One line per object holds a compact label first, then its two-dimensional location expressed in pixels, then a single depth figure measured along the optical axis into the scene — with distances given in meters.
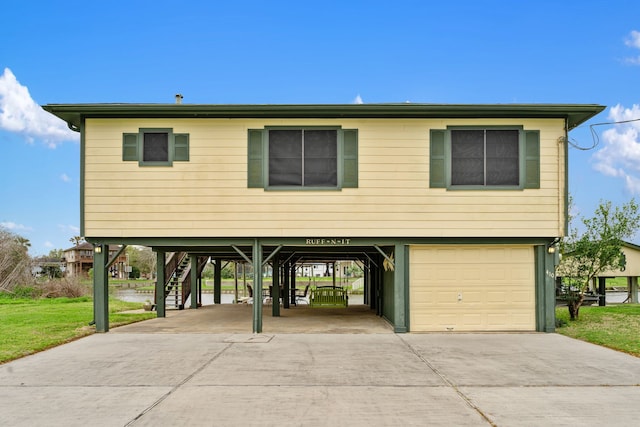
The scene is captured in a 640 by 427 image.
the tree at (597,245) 13.09
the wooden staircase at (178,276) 18.64
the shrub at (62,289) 25.14
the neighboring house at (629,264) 20.20
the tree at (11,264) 25.94
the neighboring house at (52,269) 44.56
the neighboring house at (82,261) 71.50
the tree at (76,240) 76.12
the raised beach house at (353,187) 11.89
